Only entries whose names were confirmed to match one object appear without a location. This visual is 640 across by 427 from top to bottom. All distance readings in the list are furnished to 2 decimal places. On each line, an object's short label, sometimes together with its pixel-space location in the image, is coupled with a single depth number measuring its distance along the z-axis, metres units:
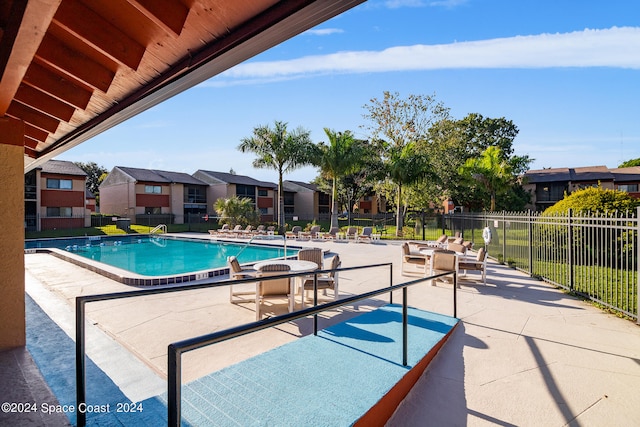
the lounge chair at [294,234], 23.50
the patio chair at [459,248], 10.55
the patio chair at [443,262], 7.99
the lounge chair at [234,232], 24.79
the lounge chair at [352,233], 21.75
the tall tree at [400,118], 29.89
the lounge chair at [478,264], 8.41
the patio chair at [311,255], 8.16
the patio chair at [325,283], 6.64
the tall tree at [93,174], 58.62
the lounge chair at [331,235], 22.12
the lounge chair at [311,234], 22.67
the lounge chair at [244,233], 24.40
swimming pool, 12.72
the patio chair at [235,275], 6.61
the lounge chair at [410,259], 9.58
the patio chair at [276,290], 5.96
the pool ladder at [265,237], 22.76
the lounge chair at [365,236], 21.23
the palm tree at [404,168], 23.14
